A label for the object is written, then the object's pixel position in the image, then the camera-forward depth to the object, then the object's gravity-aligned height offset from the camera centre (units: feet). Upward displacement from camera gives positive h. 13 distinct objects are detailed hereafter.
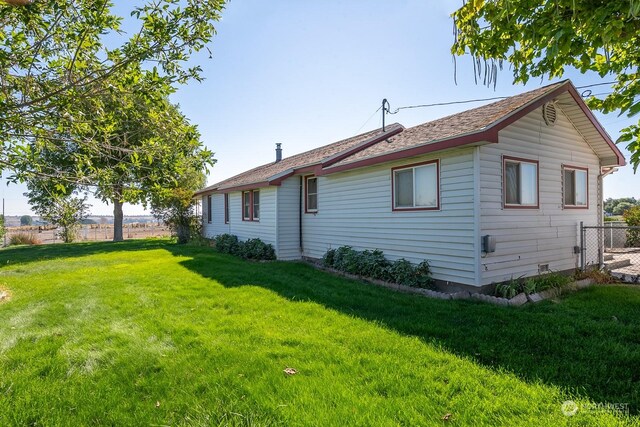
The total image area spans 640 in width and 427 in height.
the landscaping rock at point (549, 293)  21.44 -5.35
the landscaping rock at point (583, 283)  23.80 -5.29
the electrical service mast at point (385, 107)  42.03 +13.18
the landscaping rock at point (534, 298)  20.59 -5.40
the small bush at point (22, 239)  72.33 -5.12
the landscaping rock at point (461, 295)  21.17 -5.28
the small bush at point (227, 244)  45.76 -4.32
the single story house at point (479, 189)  21.89 +1.74
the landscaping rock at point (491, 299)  19.69 -5.29
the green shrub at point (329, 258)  33.47 -4.63
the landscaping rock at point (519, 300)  19.67 -5.31
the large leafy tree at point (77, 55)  13.62 +6.93
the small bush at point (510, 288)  21.44 -5.04
